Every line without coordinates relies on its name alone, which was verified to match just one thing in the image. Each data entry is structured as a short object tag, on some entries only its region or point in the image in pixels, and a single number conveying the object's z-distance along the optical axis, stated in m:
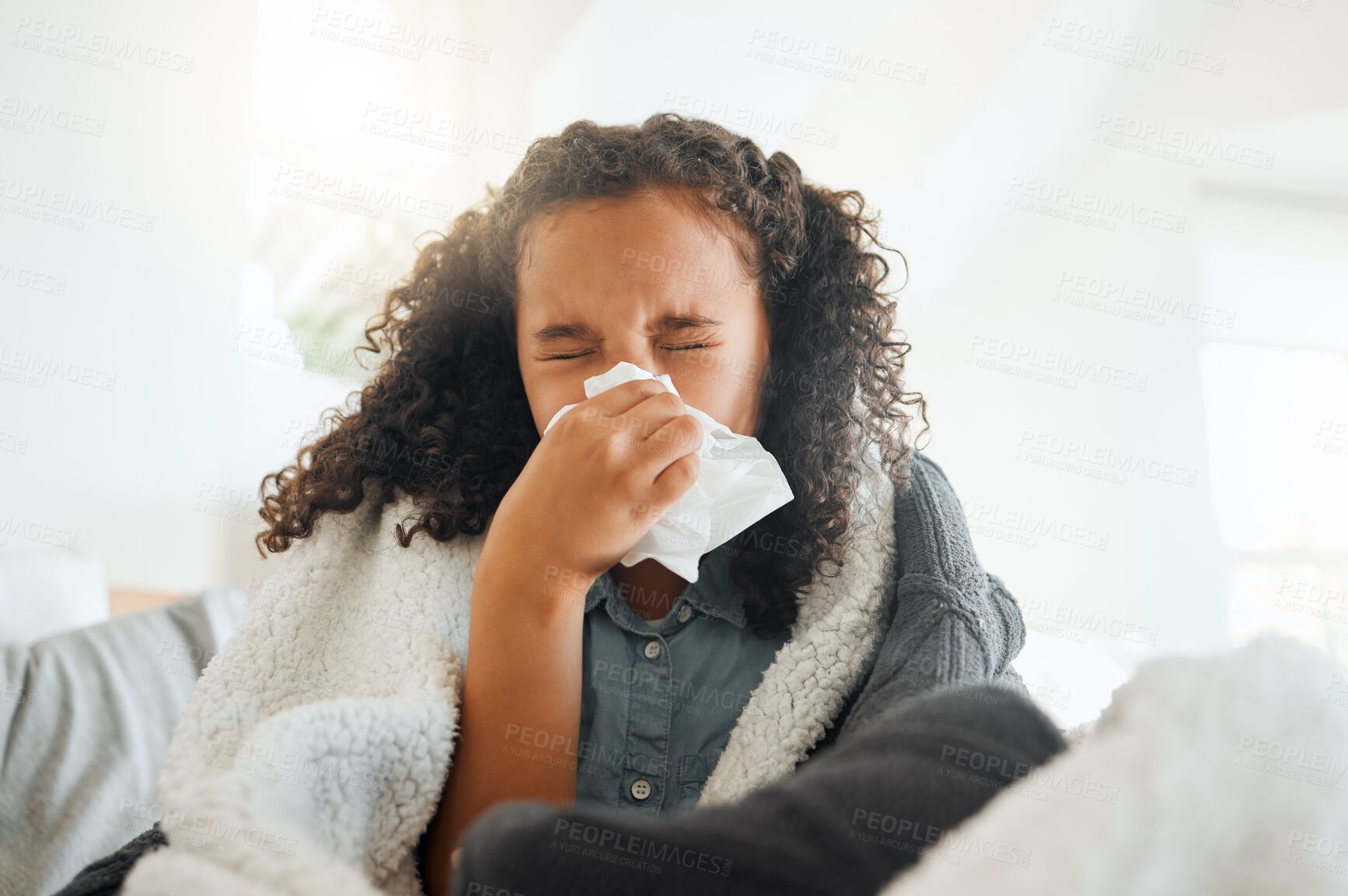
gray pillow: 0.83
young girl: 0.70
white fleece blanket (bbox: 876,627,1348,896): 0.34
